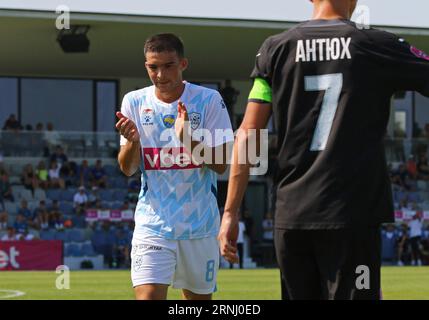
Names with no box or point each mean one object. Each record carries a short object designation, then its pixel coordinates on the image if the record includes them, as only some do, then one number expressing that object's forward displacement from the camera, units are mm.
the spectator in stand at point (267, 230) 32000
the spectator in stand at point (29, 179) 30070
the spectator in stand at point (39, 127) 32469
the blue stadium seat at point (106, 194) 30688
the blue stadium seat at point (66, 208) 29534
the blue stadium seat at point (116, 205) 30184
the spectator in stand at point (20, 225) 27625
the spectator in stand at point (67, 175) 30672
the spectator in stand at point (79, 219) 28844
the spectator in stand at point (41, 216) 28203
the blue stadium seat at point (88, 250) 27562
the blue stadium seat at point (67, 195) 30119
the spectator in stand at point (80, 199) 29594
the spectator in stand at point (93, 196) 29953
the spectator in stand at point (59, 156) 30578
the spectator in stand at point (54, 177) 30391
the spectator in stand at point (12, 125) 32844
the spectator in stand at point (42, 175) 30250
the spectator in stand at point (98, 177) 31078
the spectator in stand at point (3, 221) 27641
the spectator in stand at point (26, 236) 27172
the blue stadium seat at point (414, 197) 32969
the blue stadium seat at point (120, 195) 31000
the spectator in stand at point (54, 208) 28714
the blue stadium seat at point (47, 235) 27642
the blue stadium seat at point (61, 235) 27750
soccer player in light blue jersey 6320
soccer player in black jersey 4145
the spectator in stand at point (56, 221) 28234
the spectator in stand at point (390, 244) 30500
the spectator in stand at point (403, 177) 33781
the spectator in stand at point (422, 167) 34312
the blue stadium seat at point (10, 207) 29094
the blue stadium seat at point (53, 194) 30062
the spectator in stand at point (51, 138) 30500
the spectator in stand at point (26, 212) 28238
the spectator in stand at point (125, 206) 29486
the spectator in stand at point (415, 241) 30672
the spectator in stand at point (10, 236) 26719
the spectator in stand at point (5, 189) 29359
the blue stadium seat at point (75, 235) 27719
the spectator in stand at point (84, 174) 30953
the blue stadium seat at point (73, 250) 27375
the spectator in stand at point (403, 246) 30656
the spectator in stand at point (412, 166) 34094
